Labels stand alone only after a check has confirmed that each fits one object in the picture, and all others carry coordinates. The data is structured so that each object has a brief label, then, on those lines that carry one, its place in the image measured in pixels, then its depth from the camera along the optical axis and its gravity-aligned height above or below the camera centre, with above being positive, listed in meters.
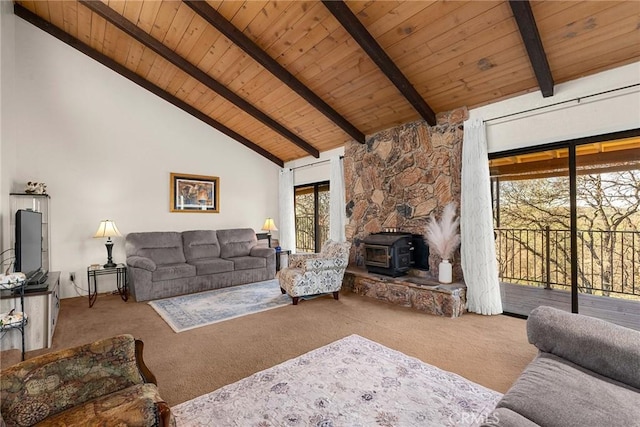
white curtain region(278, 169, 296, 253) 6.44 +0.10
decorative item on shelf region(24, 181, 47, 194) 3.72 +0.40
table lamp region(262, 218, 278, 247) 6.18 -0.19
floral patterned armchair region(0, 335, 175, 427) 1.17 -0.77
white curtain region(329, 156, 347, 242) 5.32 +0.31
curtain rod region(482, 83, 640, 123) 2.65 +1.14
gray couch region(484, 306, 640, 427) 1.08 -0.73
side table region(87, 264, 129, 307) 4.25 -0.90
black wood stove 3.99 -0.52
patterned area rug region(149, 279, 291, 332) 3.38 -1.17
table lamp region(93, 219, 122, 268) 4.31 -0.21
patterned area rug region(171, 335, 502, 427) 1.71 -1.18
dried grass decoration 3.68 -0.28
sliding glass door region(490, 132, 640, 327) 3.16 -0.14
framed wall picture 5.38 +0.47
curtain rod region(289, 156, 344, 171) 5.66 +1.08
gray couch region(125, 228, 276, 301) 4.25 -0.73
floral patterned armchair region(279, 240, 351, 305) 3.93 -0.78
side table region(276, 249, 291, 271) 6.02 -0.78
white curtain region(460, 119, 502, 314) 3.40 -0.15
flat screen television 2.90 -0.27
